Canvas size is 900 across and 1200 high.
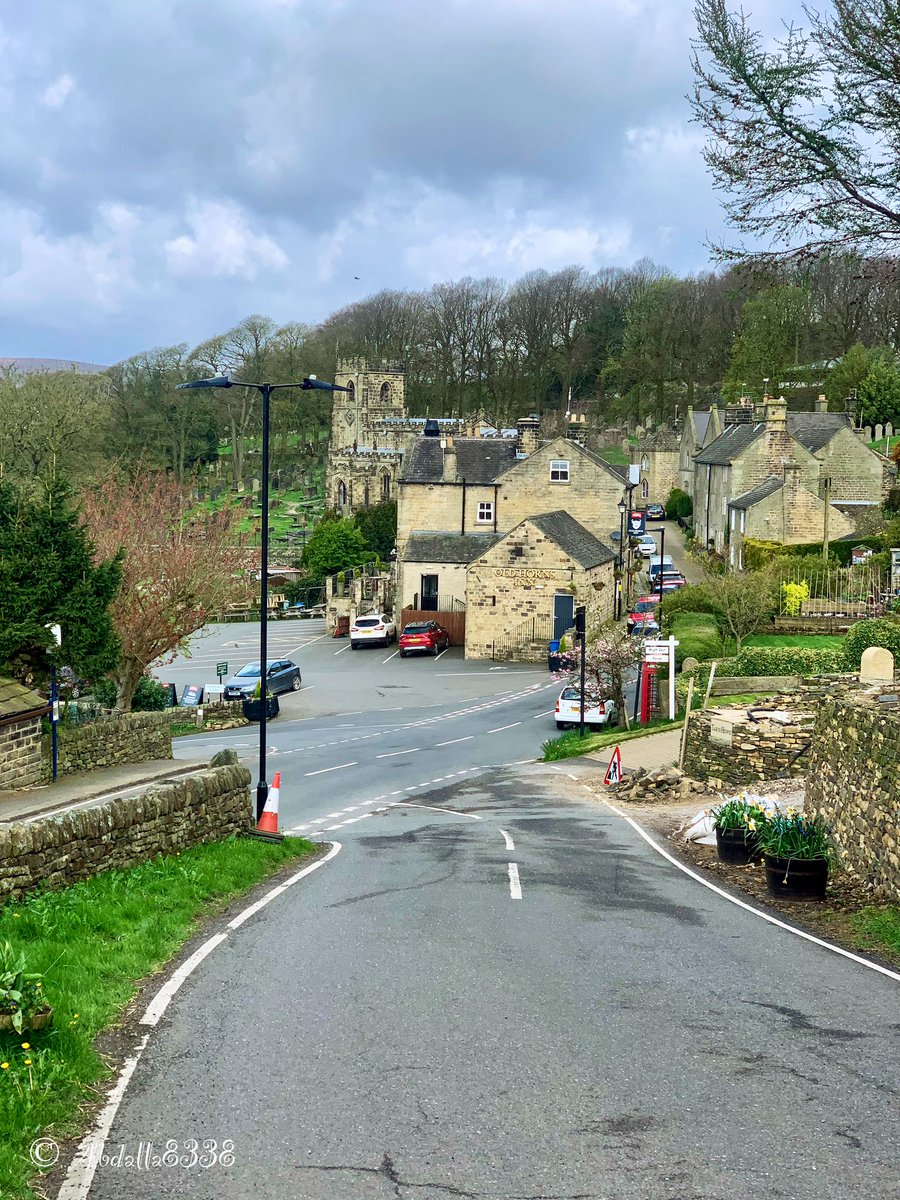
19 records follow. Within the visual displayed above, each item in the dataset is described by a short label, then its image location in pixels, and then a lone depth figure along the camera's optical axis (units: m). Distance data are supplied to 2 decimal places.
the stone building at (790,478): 56.62
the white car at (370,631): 57.06
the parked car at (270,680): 43.91
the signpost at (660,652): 33.78
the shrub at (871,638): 29.86
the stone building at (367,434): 95.62
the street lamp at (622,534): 53.99
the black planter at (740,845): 16.72
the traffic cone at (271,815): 17.81
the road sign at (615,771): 26.36
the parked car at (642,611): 46.72
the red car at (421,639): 54.28
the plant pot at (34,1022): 7.55
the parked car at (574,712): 36.72
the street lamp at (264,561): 18.53
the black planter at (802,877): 14.14
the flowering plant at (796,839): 14.37
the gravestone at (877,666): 19.08
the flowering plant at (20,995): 7.59
